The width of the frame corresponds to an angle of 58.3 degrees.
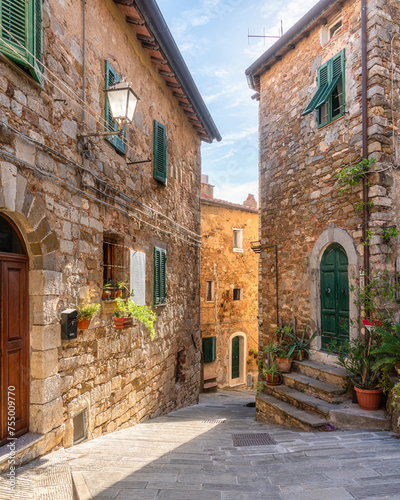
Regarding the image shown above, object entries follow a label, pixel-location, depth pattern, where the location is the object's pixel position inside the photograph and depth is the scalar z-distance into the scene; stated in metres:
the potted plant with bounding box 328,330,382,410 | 5.18
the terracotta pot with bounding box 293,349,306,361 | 7.30
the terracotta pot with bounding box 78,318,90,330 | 4.31
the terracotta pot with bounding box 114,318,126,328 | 5.23
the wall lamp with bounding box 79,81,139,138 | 4.36
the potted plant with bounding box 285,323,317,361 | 7.27
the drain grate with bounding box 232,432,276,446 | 4.58
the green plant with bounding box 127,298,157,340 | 5.49
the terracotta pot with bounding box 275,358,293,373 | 7.27
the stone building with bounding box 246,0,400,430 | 5.88
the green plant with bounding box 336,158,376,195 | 5.89
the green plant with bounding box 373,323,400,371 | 4.81
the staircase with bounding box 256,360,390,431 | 5.05
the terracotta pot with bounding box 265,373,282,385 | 7.16
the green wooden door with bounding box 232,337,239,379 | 16.05
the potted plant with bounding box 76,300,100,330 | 4.31
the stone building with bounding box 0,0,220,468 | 3.45
